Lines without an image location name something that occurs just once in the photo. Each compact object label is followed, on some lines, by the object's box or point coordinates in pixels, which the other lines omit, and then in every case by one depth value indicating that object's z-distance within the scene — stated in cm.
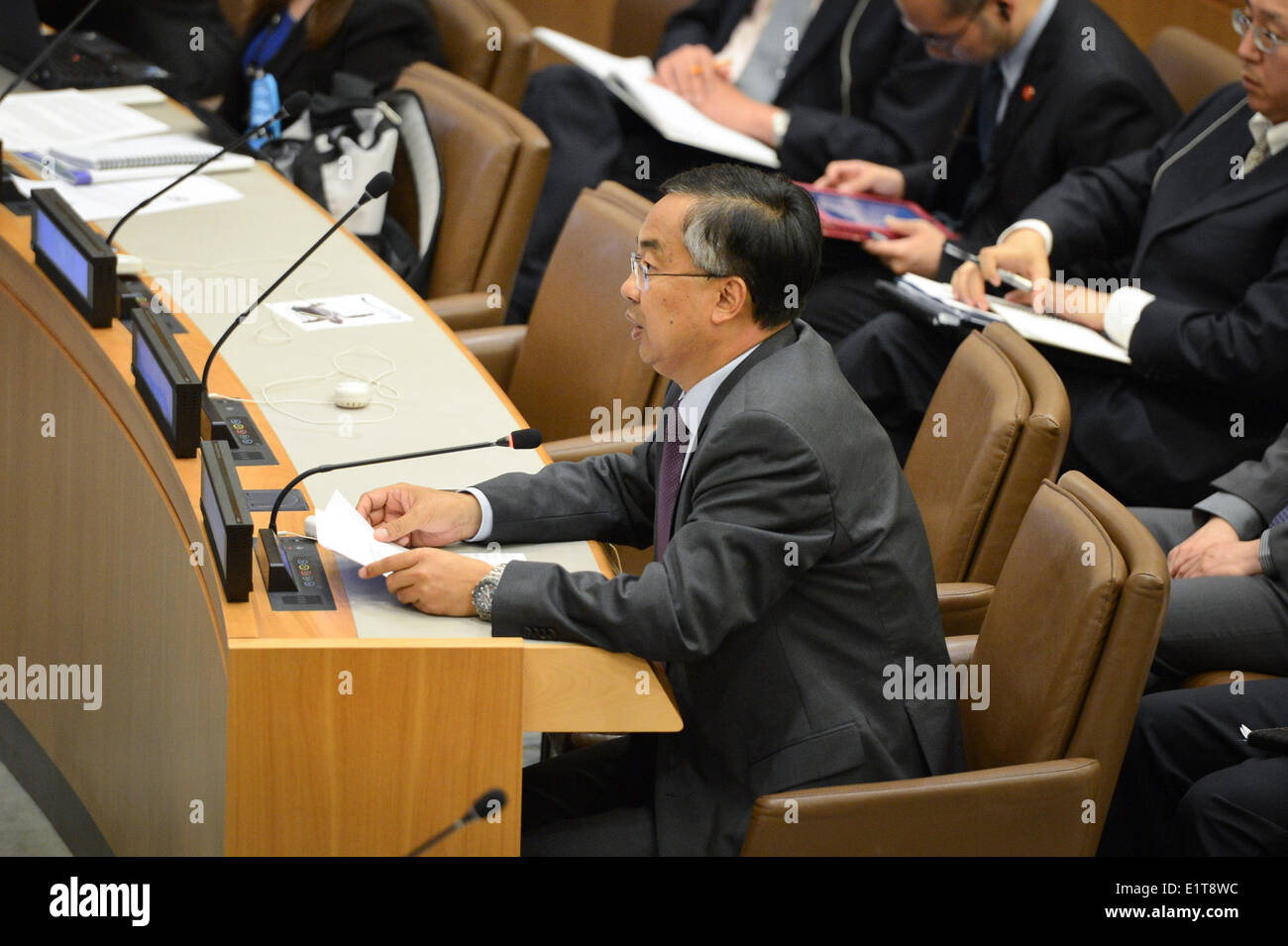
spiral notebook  661
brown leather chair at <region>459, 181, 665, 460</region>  555
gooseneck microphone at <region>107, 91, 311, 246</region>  532
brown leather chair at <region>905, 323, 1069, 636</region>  431
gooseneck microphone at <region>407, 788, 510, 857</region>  332
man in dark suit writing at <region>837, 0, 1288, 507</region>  570
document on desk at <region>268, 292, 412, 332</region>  548
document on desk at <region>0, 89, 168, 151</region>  686
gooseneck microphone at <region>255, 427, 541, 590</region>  360
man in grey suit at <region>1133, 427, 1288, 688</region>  479
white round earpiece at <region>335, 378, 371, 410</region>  473
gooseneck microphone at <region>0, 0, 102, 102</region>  529
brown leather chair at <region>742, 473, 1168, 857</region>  346
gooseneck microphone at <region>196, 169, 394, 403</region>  428
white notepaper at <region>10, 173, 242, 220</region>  621
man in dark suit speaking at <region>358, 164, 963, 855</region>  350
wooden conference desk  339
